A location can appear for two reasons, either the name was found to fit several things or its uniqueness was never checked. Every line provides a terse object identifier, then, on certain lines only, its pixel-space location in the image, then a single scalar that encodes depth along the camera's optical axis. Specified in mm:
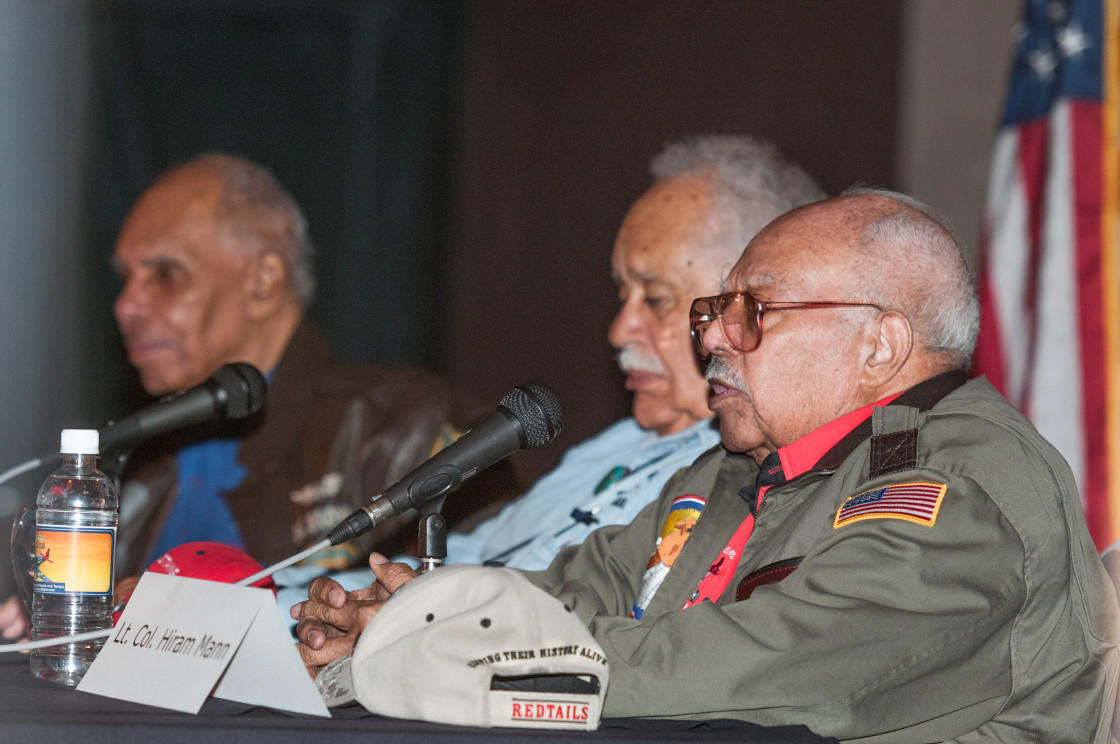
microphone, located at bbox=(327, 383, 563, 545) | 4431
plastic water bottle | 4416
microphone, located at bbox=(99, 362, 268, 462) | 4708
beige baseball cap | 4209
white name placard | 4241
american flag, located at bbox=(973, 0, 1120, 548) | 5083
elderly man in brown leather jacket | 5345
